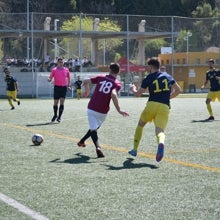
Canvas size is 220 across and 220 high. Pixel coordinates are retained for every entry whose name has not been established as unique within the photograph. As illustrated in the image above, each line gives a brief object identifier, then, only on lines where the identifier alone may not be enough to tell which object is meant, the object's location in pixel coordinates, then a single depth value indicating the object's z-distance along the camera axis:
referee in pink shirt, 17.94
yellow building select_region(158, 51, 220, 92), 54.19
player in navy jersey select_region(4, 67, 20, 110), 25.54
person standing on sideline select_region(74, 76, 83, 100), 38.34
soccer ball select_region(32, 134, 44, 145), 11.69
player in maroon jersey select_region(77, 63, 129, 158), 10.29
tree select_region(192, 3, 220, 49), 51.78
